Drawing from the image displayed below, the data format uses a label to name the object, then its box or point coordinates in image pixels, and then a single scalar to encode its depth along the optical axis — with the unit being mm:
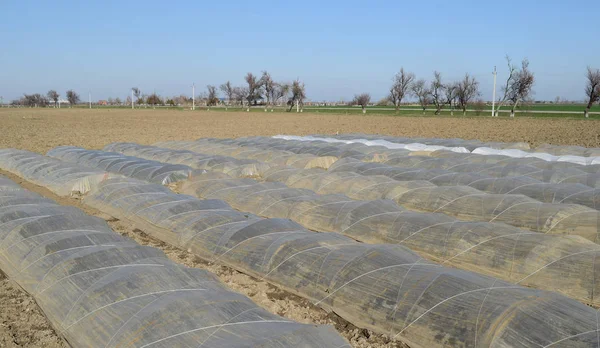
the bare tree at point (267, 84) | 93188
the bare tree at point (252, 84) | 92312
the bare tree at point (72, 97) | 131625
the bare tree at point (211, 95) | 102875
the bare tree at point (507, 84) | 62406
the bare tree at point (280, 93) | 87750
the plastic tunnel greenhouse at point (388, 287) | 4727
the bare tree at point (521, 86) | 60375
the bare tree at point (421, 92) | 74638
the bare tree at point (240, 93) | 93938
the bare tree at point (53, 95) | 130800
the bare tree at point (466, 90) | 66750
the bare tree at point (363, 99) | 74775
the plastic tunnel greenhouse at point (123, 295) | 4410
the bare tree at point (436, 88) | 72125
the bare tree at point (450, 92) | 69875
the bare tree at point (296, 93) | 79125
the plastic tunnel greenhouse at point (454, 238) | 6740
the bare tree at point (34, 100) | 123312
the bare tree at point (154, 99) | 119812
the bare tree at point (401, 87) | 77875
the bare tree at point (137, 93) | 128050
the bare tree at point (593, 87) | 55469
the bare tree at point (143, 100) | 129800
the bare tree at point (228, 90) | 101688
